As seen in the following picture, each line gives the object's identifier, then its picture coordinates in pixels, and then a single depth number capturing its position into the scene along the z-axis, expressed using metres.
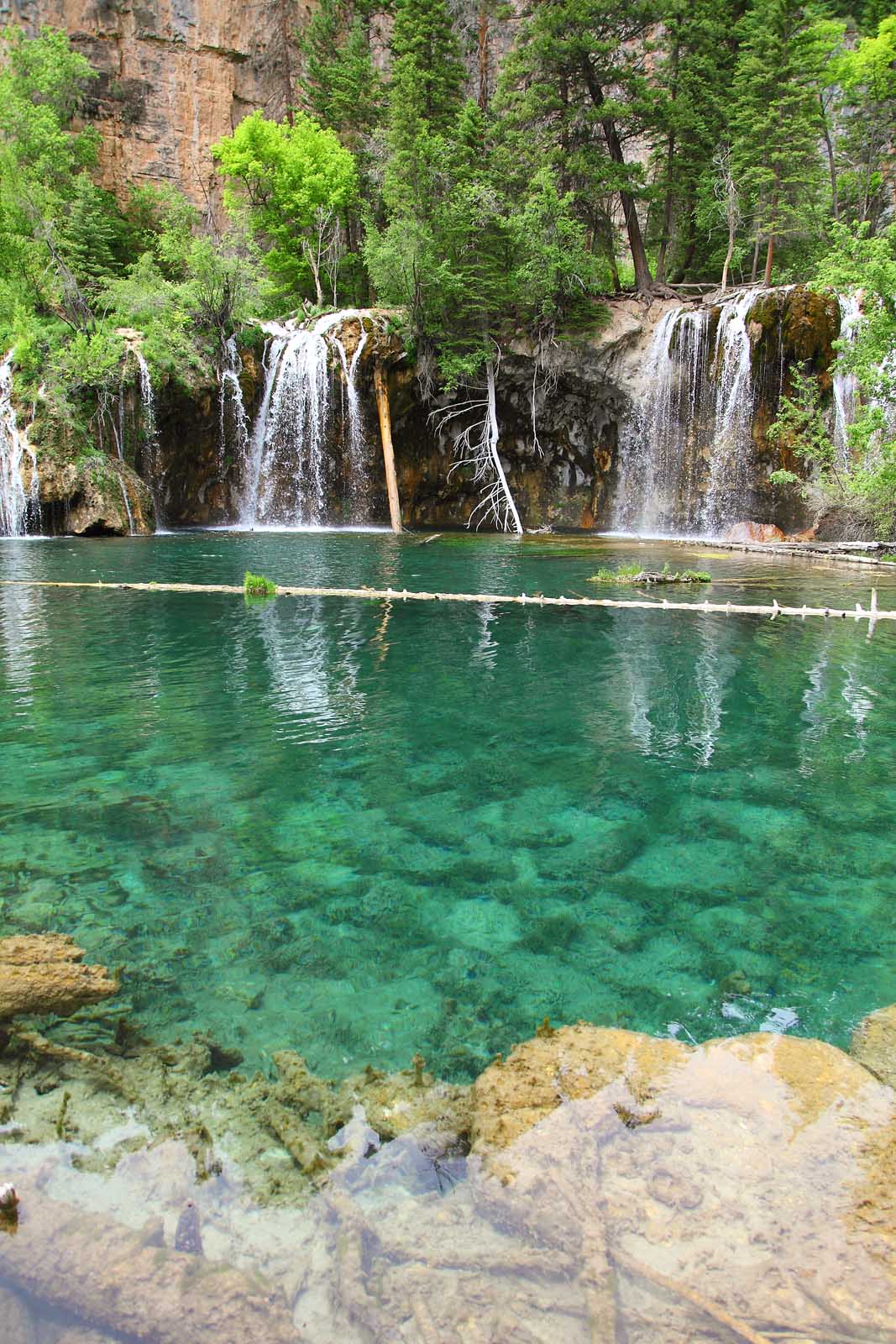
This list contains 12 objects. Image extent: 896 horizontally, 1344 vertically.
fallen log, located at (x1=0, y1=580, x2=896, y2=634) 10.79
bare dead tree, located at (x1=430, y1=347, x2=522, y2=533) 26.02
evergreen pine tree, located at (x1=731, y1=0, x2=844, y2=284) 25.03
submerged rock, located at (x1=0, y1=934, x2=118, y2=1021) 3.07
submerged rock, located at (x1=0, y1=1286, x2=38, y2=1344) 1.81
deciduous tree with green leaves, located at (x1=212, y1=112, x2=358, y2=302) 31.41
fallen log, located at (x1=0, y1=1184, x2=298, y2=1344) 1.86
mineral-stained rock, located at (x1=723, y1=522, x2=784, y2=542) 23.06
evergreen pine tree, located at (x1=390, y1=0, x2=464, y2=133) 29.09
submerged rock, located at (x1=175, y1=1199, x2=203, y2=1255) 2.08
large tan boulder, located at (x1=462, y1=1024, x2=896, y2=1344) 1.91
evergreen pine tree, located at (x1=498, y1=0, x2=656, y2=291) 25.00
